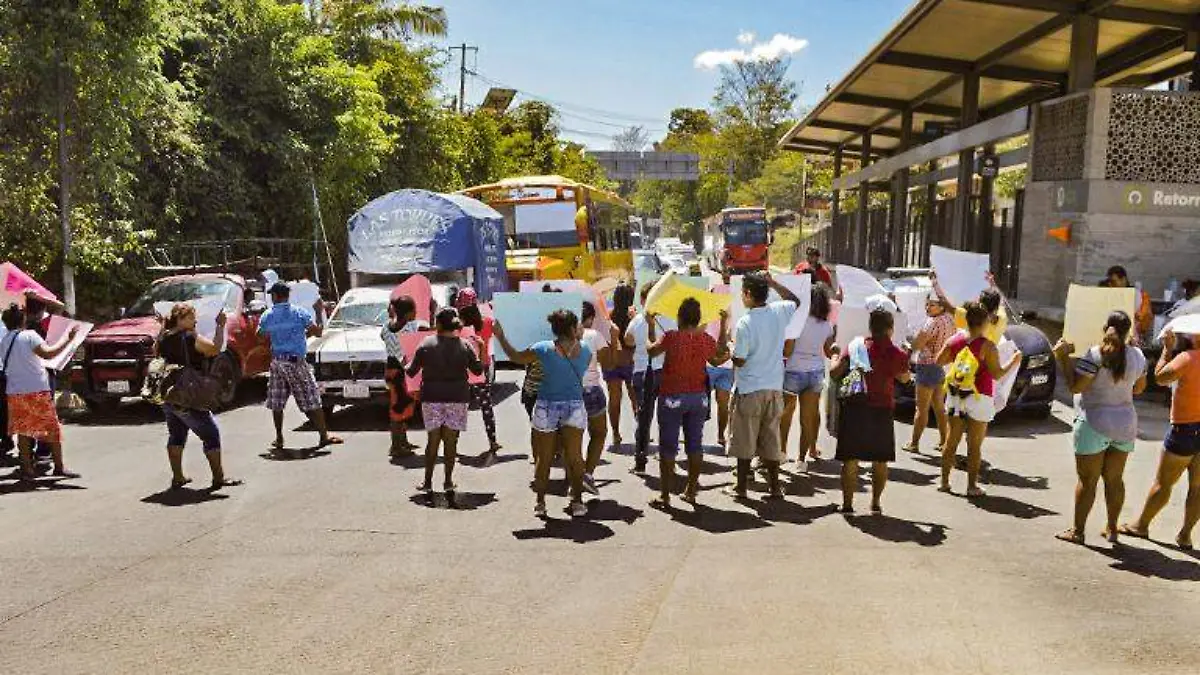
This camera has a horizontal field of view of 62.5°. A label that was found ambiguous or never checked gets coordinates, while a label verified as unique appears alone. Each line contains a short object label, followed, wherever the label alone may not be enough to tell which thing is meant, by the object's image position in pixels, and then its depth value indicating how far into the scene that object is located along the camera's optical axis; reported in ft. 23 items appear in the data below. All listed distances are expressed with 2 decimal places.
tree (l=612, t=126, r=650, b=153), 415.64
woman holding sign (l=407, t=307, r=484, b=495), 26.58
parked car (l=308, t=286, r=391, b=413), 39.75
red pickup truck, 42.32
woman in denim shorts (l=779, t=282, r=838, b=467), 29.04
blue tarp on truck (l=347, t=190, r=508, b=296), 56.90
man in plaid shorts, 34.35
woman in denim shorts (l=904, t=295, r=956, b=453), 31.99
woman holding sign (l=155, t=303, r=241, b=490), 28.30
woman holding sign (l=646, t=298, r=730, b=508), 25.77
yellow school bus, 73.61
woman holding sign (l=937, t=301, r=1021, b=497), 26.63
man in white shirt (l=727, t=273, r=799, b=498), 26.04
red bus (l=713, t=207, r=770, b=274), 156.35
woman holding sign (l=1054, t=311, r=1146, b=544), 22.12
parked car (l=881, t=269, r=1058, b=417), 39.11
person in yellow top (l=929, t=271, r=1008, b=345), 27.99
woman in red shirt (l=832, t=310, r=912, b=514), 24.91
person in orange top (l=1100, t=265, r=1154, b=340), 35.94
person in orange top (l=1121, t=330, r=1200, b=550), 22.16
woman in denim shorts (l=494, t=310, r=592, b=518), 25.02
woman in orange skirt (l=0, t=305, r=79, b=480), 29.66
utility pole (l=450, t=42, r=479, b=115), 171.12
